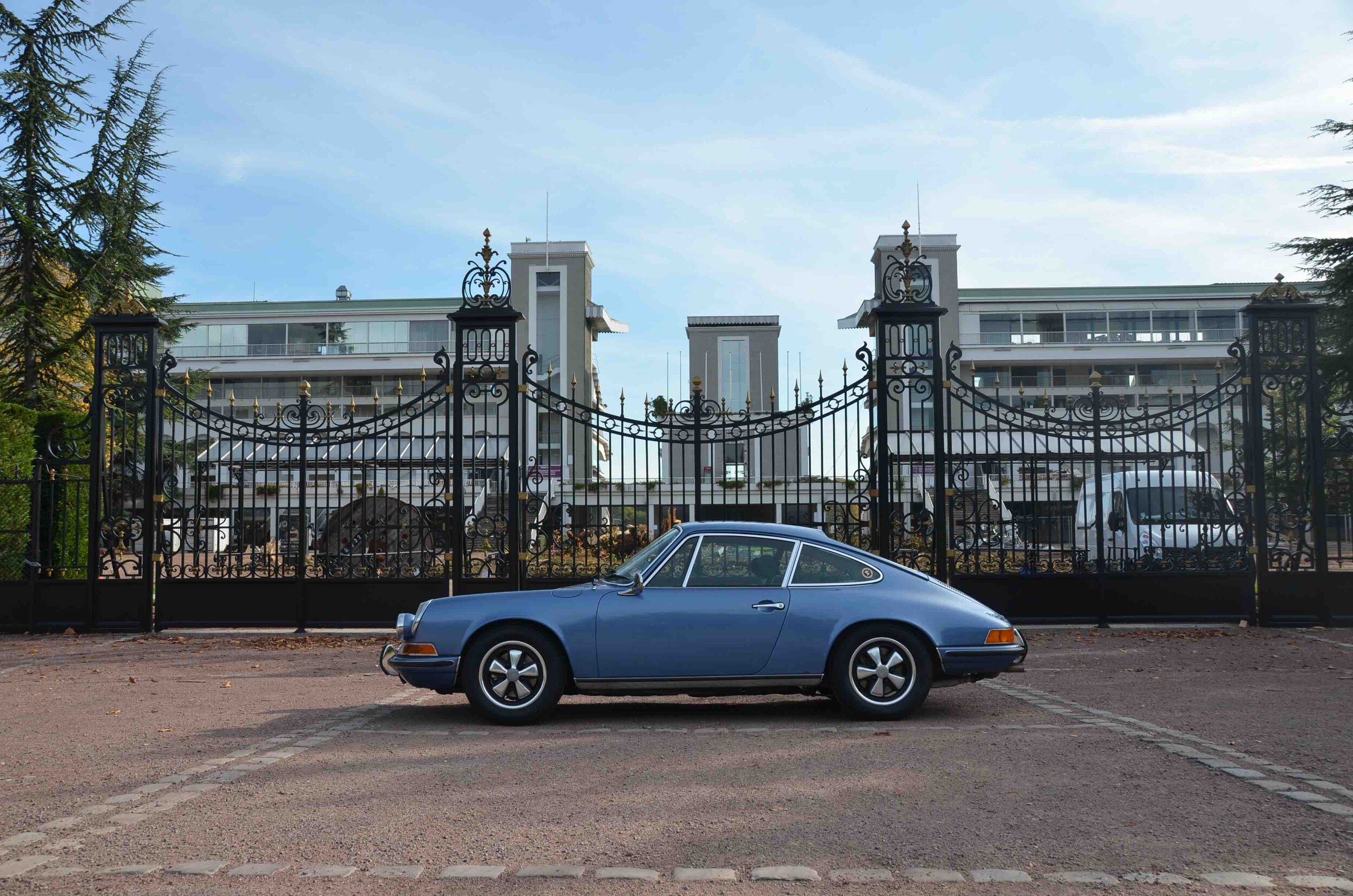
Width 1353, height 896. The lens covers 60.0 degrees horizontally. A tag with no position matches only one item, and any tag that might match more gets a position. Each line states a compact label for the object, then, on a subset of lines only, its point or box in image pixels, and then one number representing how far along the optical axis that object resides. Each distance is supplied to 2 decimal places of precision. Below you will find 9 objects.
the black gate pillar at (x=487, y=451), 14.01
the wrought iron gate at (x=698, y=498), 14.03
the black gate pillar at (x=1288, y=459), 14.12
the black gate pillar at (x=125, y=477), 14.03
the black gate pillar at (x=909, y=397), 13.96
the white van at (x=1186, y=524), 14.00
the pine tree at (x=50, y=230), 21.67
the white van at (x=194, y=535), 14.13
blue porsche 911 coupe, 7.73
